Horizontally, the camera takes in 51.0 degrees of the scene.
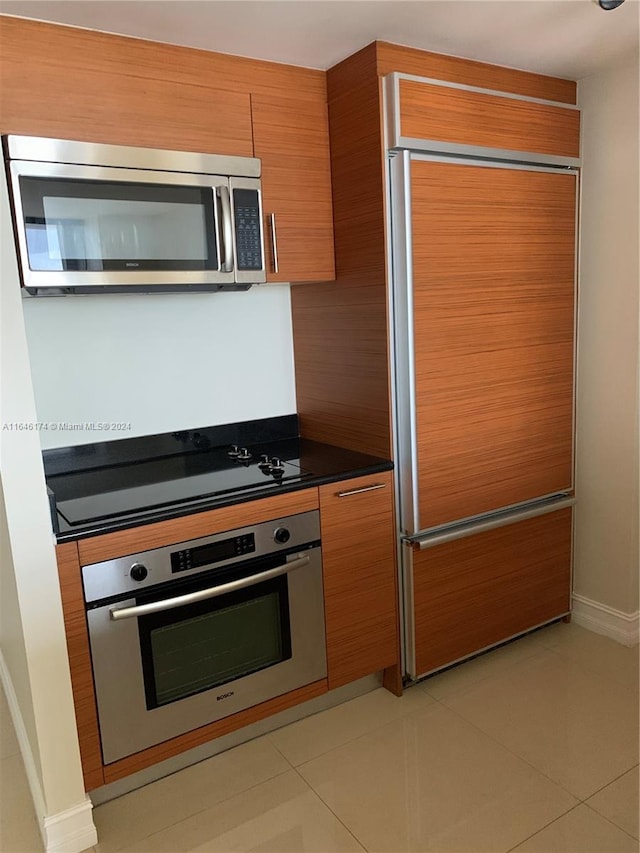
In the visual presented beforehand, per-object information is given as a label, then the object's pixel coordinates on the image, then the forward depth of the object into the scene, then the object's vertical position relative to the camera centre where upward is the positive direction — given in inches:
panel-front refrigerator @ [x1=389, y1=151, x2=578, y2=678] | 86.3 -12.0
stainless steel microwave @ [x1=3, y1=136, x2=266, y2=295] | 71.5 +12.0
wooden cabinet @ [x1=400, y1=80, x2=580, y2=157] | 83.0 +24.3
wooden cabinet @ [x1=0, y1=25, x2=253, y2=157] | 70.9 +24.6
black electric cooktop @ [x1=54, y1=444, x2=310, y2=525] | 75.9 -20.1
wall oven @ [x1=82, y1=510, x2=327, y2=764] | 71.9 -35.5
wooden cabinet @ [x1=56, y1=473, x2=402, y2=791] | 70.2 -34.3
